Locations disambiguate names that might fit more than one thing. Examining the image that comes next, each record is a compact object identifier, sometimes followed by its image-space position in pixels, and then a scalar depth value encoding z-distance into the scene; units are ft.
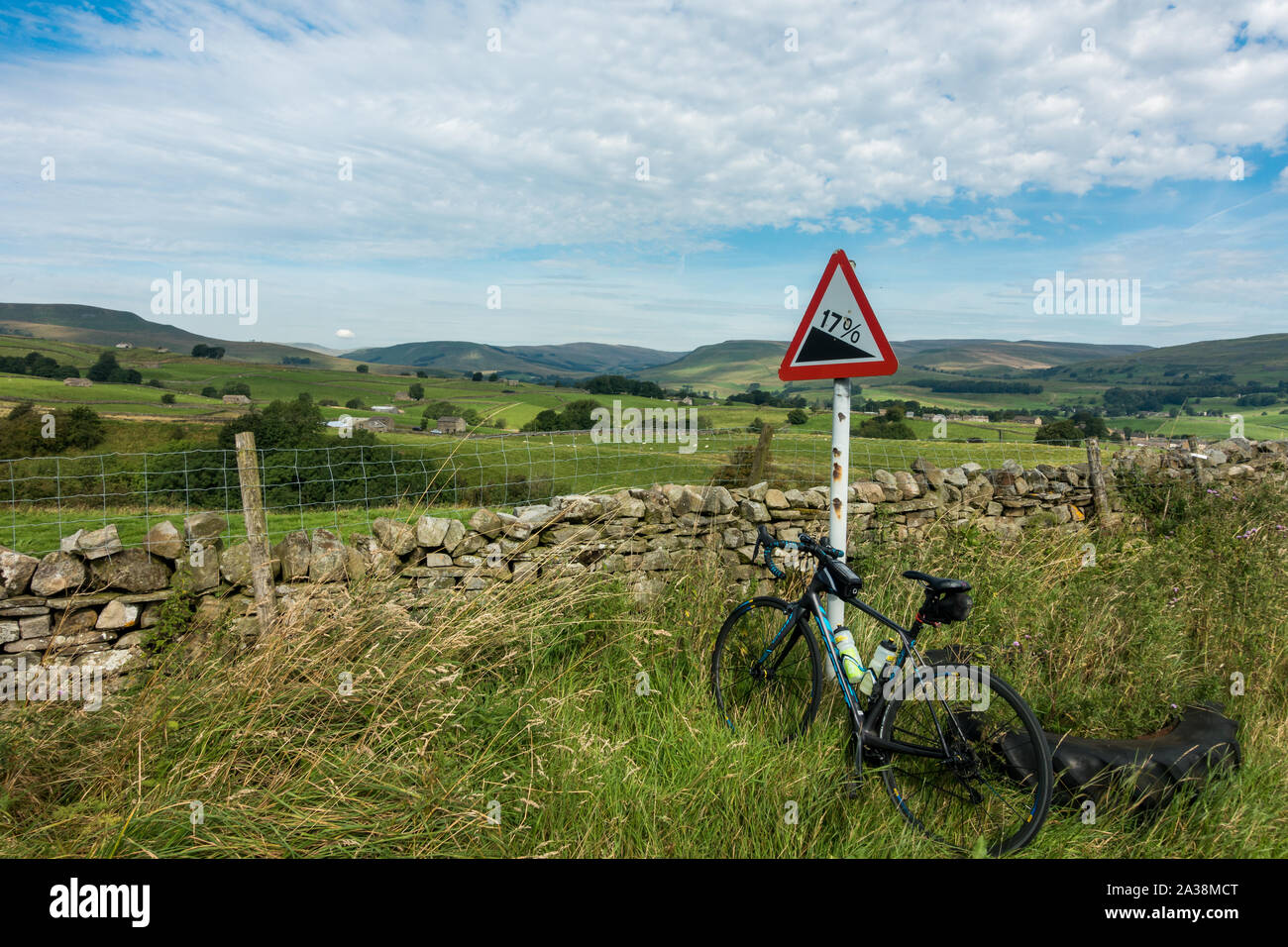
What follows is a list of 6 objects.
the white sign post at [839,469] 12.60
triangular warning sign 12.17
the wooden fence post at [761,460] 27.89
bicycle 9.58
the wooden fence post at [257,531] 15.16
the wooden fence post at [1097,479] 29.35
